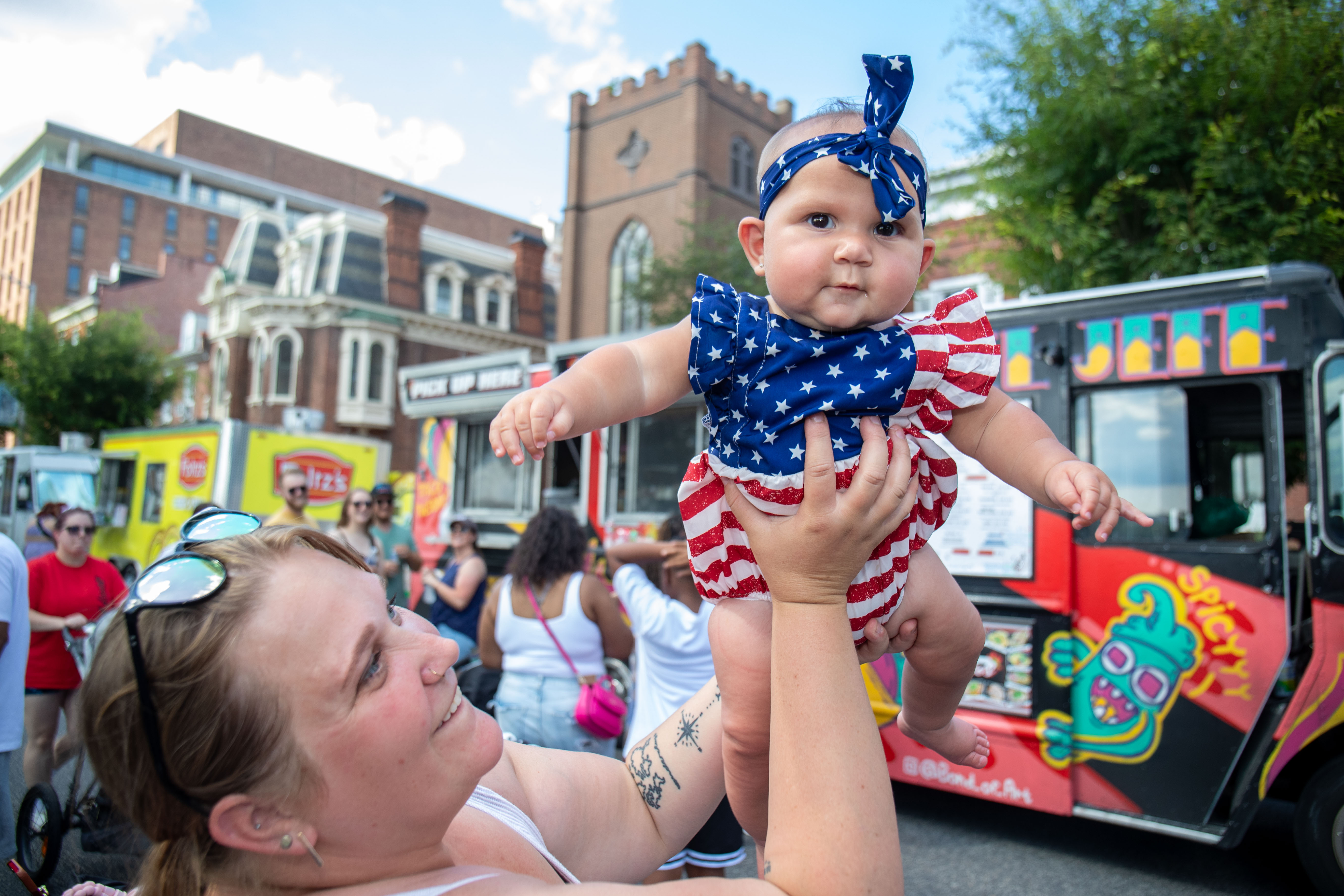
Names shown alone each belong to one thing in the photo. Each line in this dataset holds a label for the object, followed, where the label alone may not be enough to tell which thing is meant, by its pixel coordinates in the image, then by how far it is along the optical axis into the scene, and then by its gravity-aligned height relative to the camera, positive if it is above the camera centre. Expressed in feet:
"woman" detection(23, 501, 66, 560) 37.14 -2.13
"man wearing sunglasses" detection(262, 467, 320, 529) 20.31 +0.24
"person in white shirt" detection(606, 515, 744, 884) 12.58 -1.87
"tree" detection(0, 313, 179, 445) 81.71 +12.36
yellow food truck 39.04 +1.54
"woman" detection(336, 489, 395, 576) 21.80 -0.49
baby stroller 13.16 -5.35
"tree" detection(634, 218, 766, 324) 65.62 +21.01
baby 4.43 +0.76
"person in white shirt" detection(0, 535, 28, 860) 12.09 -2.32
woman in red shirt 15.89 -2.46
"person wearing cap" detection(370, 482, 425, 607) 24.32 -1.13
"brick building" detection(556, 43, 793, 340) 86.43 +38.38
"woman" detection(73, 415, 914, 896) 3.25 -0.94
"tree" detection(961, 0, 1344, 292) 24.14 +12.85
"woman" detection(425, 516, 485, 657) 18.74 -2.02
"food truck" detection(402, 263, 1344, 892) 12.78 -0.89
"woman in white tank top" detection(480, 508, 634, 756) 13.00 -1.99
